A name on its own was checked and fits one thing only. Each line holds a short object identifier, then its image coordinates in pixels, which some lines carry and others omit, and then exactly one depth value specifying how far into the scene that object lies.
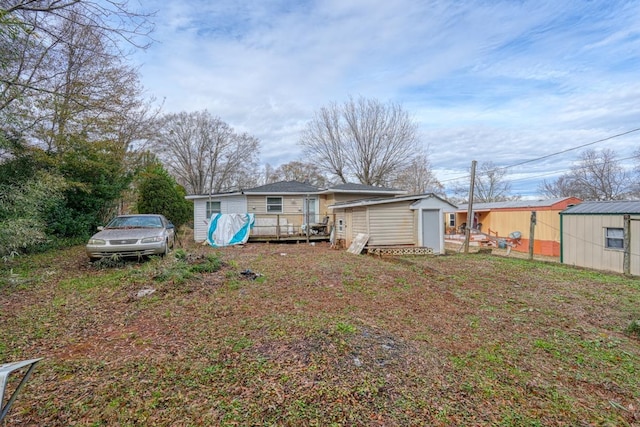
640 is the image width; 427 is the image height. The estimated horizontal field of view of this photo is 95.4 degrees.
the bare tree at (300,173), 29.05
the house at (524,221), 14.95
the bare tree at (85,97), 8.34
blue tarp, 13.20
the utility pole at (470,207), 12.82
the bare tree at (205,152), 28.03
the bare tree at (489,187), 34.97
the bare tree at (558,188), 30.95
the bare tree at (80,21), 4.75
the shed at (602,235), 8.90
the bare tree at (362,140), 22.84
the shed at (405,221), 11.43
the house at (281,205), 15.13
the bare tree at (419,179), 26.59
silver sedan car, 6.73
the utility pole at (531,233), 11.38
